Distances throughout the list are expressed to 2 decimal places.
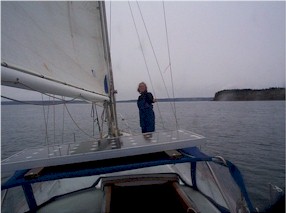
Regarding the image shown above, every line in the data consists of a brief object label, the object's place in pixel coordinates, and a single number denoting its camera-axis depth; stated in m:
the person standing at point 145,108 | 7.46
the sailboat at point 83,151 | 2.72
